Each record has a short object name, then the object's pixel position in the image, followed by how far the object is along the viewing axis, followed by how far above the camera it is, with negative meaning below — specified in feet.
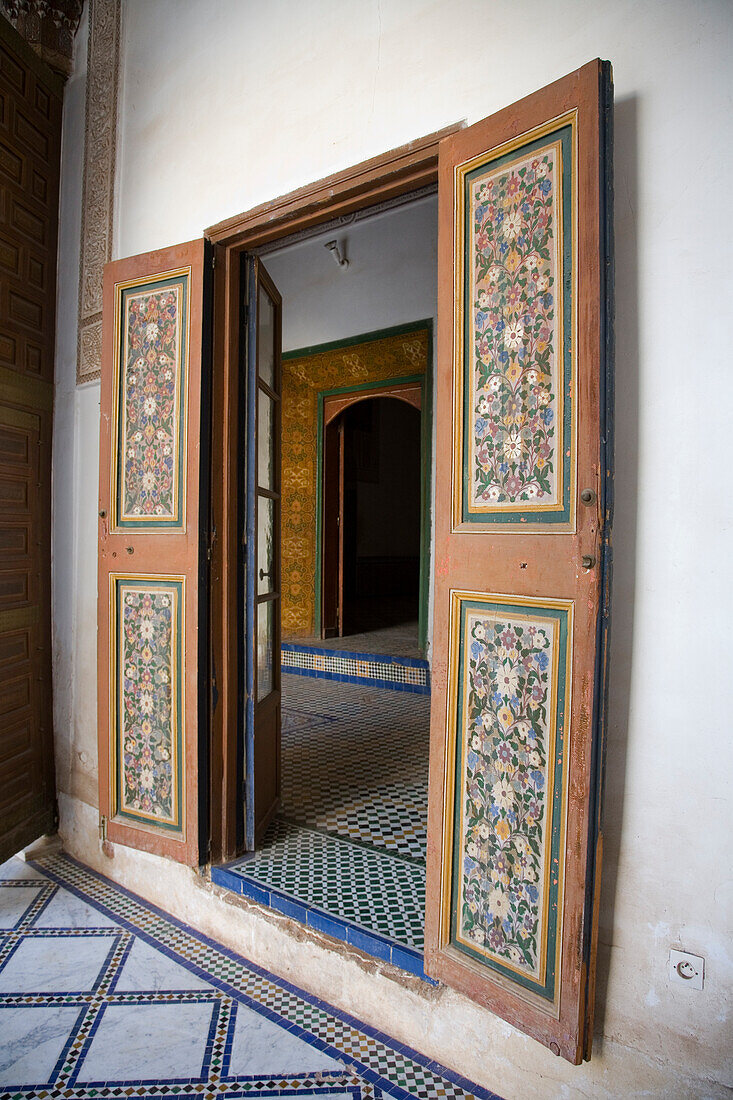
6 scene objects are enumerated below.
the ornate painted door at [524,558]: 4.35 -0.14
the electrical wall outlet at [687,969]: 4.25 -2.82
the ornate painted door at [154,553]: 7.01 -0.20
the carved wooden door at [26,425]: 8.18 +1.42
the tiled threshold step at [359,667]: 15.85 -3.36
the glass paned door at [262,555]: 7.54 -0.23
